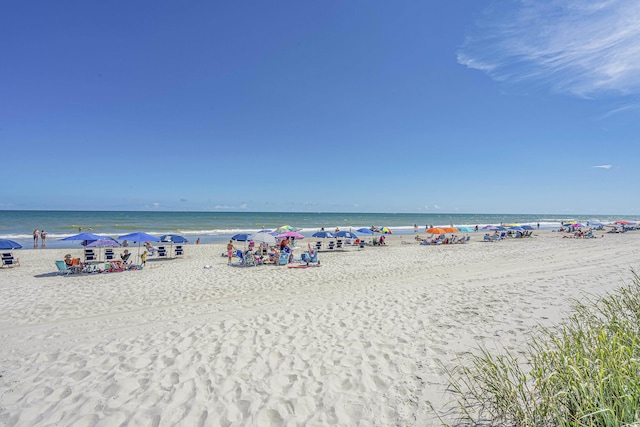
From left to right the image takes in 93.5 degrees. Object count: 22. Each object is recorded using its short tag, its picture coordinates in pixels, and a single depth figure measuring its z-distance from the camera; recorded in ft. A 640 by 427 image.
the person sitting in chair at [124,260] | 42.00
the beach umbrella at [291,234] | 53.35
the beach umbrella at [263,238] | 44.27
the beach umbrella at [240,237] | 57.02
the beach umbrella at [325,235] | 59.22
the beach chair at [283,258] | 44.88
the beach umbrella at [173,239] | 52.27
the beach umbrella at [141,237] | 44.70
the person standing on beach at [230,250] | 48.94
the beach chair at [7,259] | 42.82
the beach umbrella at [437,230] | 65.56
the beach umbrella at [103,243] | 42.19
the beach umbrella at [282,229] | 58.26
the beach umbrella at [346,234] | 62.34
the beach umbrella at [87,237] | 41.34
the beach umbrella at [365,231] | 69.18
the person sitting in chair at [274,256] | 45.55
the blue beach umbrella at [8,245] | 40.16
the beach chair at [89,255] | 44.20
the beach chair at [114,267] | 40.40
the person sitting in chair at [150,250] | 55.02
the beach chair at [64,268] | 37.83
